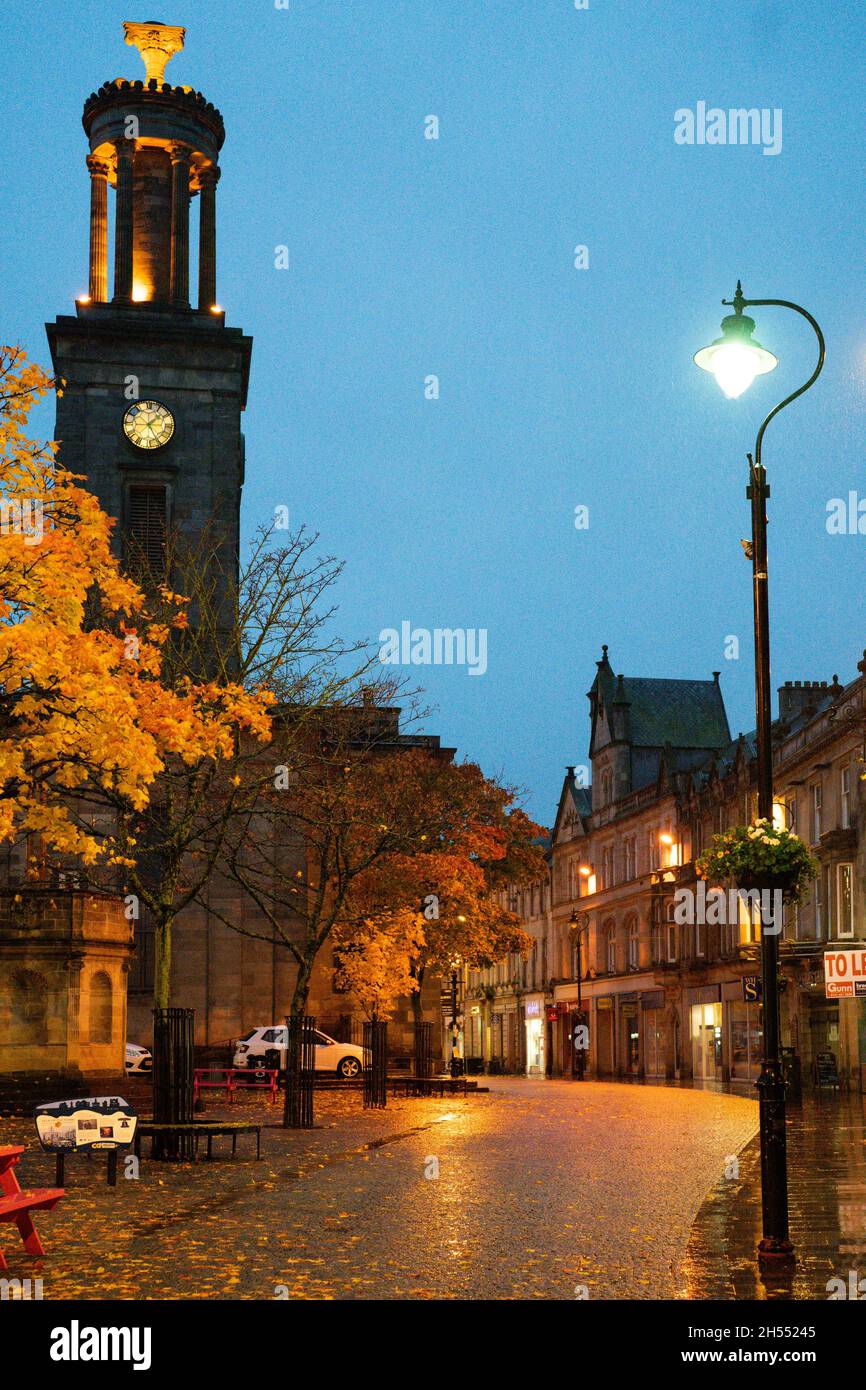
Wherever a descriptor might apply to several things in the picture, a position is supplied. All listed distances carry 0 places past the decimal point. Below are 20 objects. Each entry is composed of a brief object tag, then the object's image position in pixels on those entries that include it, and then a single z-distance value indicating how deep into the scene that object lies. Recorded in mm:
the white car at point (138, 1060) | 44156
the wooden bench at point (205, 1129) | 22125
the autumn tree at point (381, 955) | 45812
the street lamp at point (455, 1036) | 56719
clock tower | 53781
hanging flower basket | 14266
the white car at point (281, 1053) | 47094
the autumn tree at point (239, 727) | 24375
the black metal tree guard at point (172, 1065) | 23469
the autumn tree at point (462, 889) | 50812
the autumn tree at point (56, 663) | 17422
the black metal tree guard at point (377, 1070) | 38344
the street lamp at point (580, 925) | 77688
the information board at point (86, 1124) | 18000
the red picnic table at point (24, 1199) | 12156
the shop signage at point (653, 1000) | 73188
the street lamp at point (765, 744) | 12164
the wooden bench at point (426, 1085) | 47125
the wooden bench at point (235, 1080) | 42312
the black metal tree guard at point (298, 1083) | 29519
